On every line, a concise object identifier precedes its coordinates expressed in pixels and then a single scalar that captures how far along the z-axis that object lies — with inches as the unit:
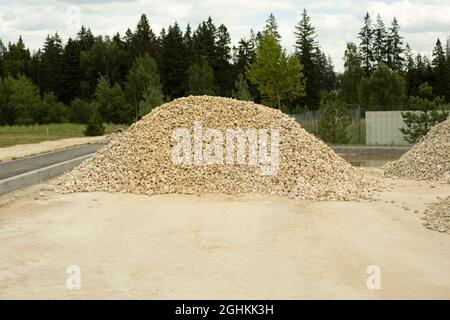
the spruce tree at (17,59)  3077.5
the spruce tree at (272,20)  2918.3
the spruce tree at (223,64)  2561.5
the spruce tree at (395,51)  3004.4
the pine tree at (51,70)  2940.5
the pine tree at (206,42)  2714.1
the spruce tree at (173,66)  2561.5
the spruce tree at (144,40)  2940.5
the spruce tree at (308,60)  2309.3
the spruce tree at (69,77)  2920.8
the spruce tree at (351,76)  2405.3
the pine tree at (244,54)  2773.1
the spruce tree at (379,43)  3043.8
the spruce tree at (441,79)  2116.1
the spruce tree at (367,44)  3031.5
